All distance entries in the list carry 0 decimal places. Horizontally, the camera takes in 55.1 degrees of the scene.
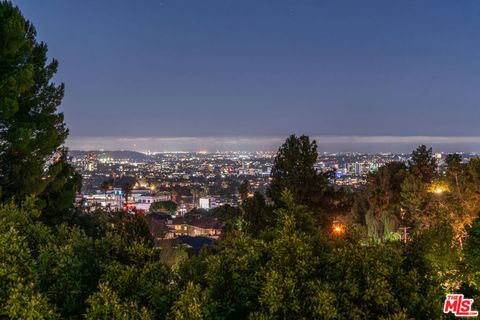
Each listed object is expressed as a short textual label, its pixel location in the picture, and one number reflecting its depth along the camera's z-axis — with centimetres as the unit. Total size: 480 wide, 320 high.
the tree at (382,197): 2414
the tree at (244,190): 3559
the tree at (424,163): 3170
